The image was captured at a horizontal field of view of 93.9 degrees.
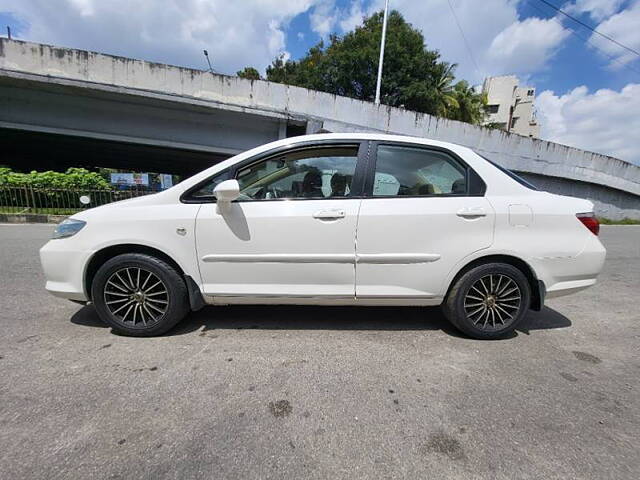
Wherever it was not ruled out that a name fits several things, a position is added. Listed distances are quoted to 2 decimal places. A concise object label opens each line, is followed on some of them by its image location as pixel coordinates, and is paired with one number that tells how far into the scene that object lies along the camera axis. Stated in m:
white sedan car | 2.45
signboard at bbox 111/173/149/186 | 22.83
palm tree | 23.77
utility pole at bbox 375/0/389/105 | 14.10
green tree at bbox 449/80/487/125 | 24.32
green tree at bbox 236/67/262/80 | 35.49
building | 43.44
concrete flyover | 10.00
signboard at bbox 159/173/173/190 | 31.69
